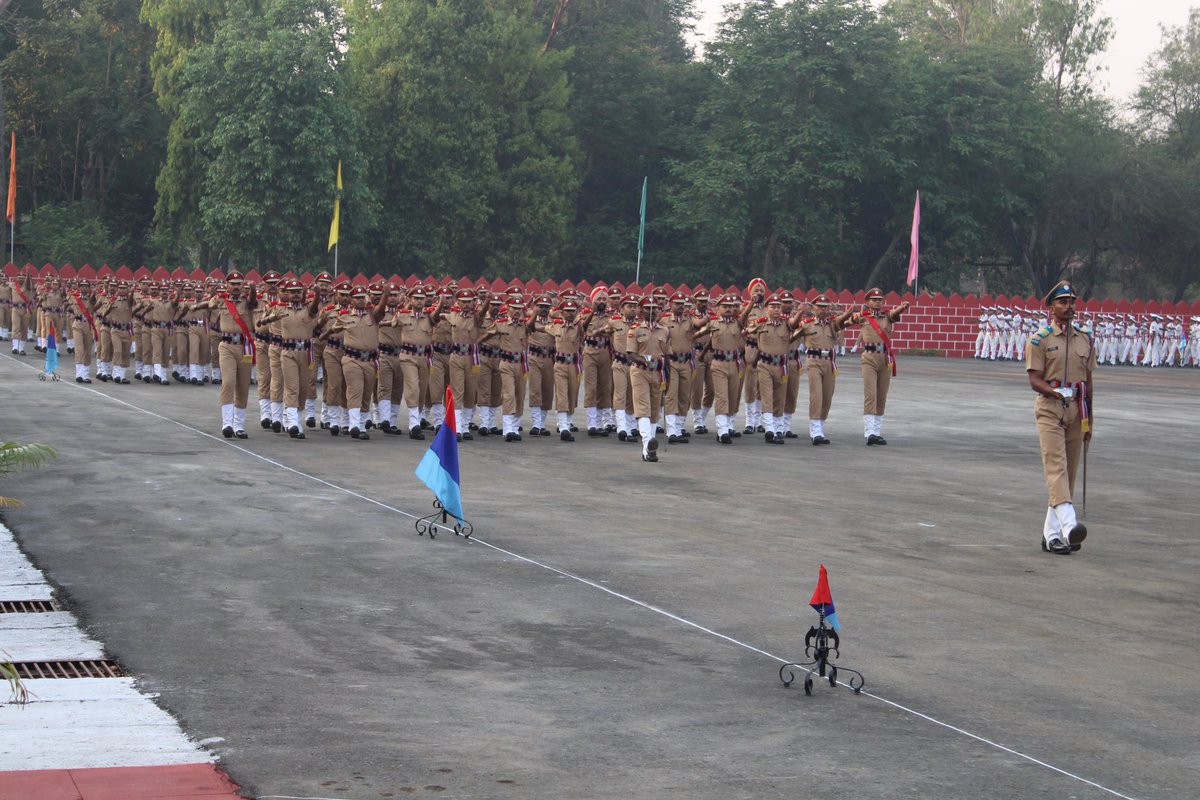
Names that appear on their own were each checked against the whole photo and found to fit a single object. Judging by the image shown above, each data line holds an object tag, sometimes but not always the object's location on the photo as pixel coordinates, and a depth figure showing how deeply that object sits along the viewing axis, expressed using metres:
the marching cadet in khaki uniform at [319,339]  20.27
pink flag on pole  56.43
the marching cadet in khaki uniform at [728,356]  21.86
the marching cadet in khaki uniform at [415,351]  20.59
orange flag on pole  52.91
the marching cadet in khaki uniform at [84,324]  31.61
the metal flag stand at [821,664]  7.86
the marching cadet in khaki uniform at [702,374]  22.22
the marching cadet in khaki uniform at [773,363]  21.84
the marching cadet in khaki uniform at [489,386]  21.50
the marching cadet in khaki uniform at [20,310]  39.28
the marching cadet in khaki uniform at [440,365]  21.09
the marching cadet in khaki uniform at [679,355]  20.91
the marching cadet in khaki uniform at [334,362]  20.22
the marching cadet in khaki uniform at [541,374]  21.90
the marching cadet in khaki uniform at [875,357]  21.20
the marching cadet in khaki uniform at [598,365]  21.66
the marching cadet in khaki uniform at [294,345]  19.88
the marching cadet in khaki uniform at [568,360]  21.53
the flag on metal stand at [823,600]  7.75
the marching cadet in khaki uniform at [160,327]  29.98
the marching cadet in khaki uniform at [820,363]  21.45
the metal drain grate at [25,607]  9.23
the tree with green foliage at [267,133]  53.94
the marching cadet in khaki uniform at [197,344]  30.17
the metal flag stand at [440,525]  12.27
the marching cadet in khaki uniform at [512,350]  21.09
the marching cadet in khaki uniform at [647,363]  19.41
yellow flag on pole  47.50
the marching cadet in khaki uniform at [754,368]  22.30
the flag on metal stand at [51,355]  28.14
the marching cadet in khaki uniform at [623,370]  20.31
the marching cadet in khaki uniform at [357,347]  20.14
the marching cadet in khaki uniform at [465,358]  21.27
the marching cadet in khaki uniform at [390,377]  20.92
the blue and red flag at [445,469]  12.05
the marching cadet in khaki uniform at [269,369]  20.27
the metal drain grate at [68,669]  7.82
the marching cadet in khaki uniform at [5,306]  45.50
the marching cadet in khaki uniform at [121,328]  29.41
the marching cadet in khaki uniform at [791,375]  22.09
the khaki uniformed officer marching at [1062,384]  12.93
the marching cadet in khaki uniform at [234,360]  19.78
